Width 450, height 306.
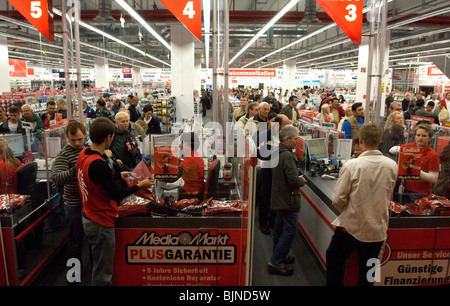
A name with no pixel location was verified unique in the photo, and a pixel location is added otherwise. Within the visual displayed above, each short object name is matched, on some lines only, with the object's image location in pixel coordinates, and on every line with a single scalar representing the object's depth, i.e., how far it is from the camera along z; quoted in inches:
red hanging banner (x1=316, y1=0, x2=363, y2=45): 164.1
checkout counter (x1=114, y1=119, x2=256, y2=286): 127.6
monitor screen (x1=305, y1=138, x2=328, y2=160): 195.5
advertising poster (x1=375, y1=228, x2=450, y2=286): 129.4
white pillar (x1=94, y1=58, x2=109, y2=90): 1035.9
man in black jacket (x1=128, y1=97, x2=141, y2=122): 321.7
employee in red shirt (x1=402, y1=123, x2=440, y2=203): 141.1
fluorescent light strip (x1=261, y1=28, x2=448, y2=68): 445.7
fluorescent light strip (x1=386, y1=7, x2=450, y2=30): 309.4
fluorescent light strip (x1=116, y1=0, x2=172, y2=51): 283.4
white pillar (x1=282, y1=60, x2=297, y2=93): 1019.2
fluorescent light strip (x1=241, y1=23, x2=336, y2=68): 392.5
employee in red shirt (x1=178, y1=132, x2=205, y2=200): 149.8
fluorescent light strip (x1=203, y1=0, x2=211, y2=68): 311.1
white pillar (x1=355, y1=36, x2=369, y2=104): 492.1
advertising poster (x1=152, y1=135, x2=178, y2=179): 132.7
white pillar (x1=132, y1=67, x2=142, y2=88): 1085.9
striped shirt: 129.5
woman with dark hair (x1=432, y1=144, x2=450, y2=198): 147.4
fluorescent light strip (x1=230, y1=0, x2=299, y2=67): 275.9
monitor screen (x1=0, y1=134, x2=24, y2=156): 179.9
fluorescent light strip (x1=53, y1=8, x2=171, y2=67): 324.0
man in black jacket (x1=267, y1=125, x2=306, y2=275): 141.9
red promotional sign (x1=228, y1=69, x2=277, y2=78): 1096.9
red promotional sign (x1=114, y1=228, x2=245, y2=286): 127.7
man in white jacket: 106.3
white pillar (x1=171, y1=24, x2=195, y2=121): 466.0
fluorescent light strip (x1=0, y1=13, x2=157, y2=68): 351.4
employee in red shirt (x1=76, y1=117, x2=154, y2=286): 106.6
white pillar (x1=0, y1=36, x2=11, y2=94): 611.8
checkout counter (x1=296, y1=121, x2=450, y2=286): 128.8
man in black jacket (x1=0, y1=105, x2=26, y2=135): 247.8
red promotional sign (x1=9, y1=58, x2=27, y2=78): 1011.3
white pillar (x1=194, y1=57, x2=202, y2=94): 1000.9
